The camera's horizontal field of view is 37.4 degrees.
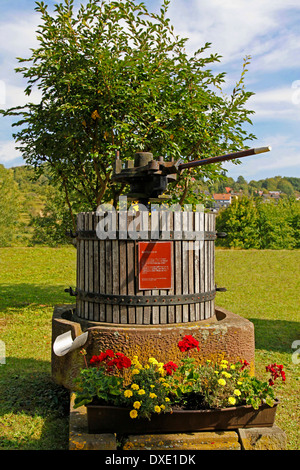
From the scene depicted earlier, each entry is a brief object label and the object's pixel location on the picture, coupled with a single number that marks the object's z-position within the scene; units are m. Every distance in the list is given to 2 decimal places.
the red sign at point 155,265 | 4.89
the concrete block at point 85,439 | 3.86
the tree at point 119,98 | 8.20
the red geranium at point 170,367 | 4.31
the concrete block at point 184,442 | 3.97
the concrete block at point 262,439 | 4.05
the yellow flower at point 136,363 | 4.40
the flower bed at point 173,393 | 4.03
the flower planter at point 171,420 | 4.04
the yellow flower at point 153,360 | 4.39
